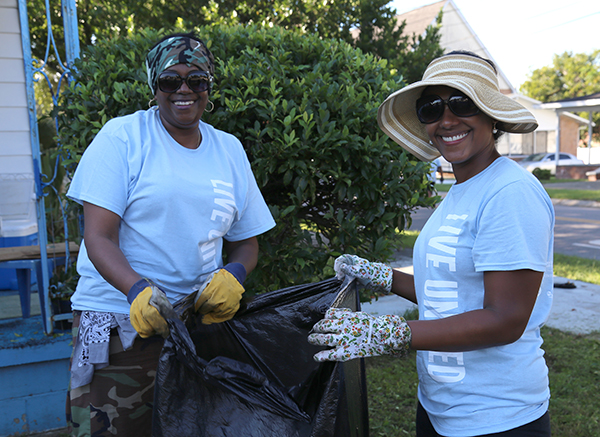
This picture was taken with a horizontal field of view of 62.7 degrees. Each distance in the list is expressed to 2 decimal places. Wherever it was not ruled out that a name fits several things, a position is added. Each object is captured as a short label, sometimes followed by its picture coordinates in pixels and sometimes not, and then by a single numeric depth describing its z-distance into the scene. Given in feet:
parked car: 77.61
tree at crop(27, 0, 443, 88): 21.88
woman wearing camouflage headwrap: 5.06
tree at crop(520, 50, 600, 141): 124.88
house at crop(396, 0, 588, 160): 79.56
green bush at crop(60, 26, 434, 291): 8.35
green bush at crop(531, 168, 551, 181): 69.21
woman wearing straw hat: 3.89
